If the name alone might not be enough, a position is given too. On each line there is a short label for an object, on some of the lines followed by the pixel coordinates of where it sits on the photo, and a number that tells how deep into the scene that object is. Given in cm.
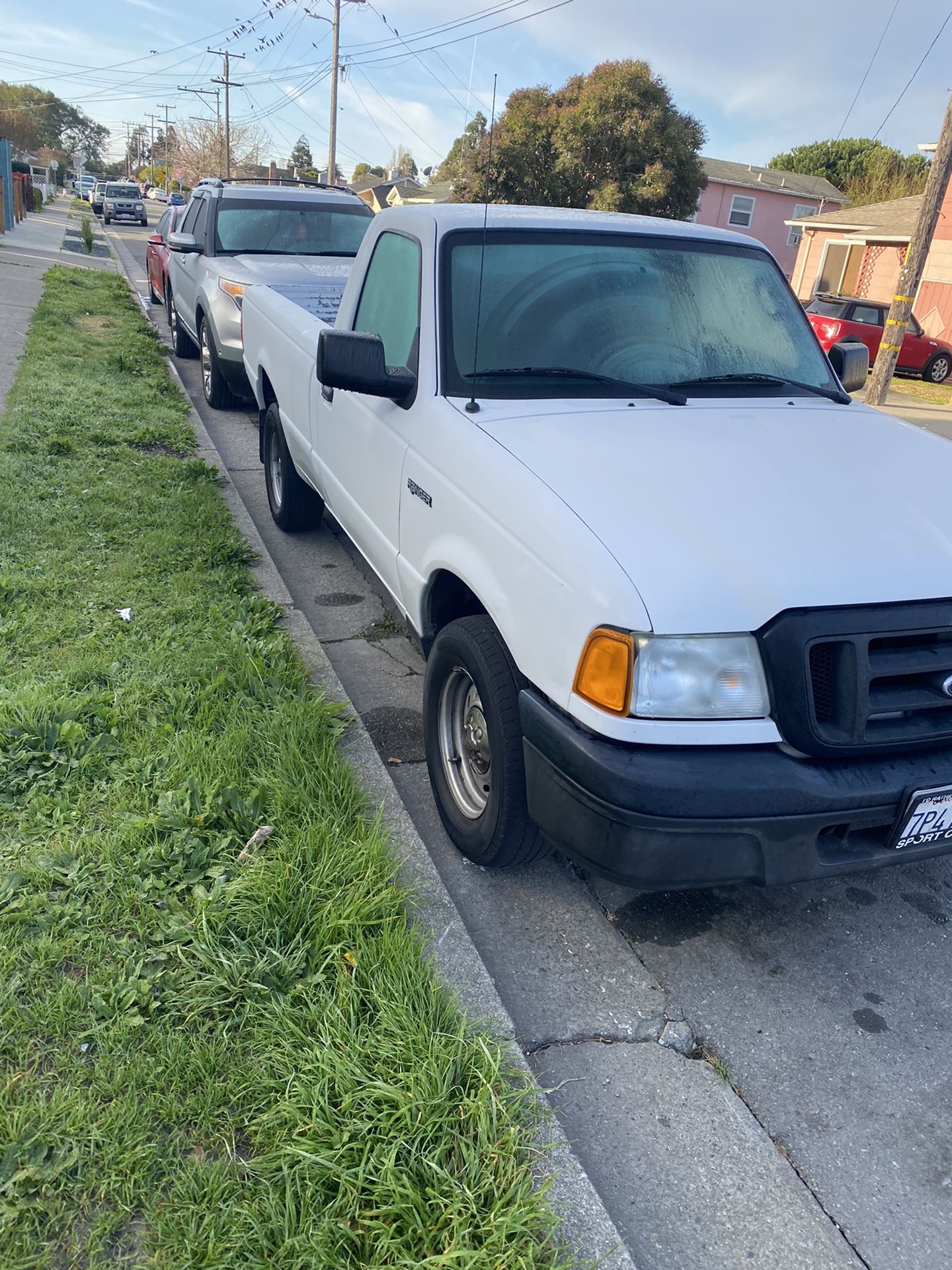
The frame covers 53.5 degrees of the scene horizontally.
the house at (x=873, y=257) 2294
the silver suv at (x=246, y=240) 834
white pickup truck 221
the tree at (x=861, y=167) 4816
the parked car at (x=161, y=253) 1234
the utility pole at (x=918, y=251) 1191
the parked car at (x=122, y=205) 4497
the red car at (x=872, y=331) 1859
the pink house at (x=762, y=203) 4031
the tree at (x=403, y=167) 9819
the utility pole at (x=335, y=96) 3431
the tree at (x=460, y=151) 2788
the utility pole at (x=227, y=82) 5799
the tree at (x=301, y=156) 11431
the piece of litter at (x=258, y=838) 274
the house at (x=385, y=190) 6756
